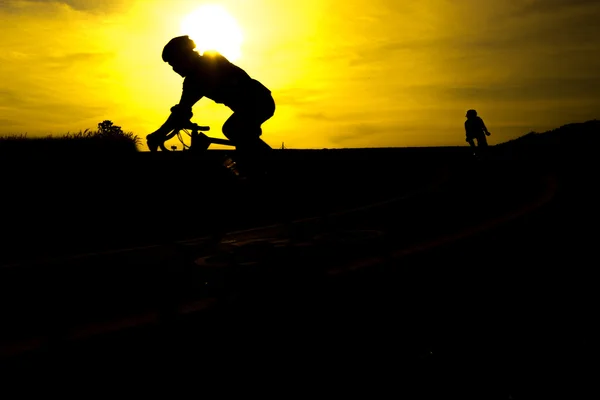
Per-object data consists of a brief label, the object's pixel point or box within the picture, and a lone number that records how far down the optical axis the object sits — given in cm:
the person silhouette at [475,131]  1544
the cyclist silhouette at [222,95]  611
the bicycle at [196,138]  686
